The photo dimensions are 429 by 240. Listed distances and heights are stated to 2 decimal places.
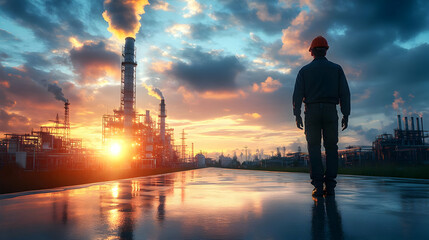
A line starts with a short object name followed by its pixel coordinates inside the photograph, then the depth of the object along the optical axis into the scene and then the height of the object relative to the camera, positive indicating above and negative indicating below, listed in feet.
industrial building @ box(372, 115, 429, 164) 162.73 -0.38
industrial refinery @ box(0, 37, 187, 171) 176.65 +5.69
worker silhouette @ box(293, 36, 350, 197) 15.74 +2.16
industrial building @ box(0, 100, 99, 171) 159.84 +0.67
